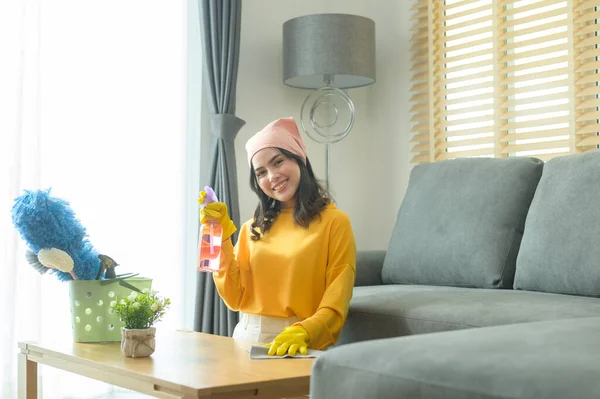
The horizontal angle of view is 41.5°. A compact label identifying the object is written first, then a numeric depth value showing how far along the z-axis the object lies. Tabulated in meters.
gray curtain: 3.69
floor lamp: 3.70
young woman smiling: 2.38
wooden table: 1.51
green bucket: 2.17
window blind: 3.35
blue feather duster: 2.18
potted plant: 1.88
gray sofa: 0.93
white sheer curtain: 3.14
